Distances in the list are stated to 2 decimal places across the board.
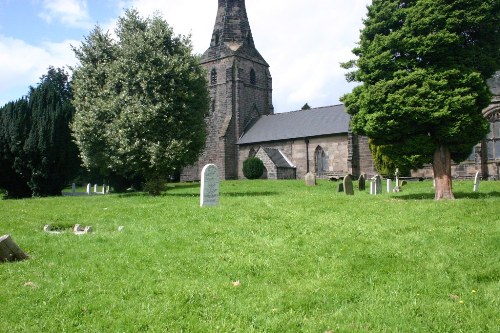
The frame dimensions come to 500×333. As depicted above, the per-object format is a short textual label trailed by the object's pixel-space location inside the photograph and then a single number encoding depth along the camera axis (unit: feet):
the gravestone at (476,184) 65.96
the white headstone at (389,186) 71.82
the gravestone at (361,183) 75.91
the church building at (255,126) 135.74
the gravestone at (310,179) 99.81
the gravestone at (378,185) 66.48
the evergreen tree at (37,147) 86.79
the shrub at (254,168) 141.38
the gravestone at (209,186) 45.75
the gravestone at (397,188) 73.55
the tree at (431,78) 45.16
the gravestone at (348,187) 63.52
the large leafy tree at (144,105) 68.85
